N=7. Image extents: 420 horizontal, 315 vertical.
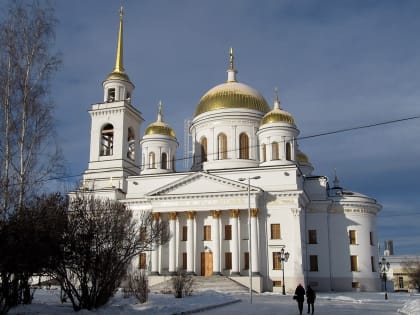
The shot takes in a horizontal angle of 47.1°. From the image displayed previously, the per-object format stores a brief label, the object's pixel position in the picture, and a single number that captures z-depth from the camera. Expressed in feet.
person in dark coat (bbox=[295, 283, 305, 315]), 59.98
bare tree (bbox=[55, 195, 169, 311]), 53.72
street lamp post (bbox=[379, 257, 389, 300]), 111.92
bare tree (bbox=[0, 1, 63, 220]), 59.98
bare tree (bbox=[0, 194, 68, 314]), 43.88
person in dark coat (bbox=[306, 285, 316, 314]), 61.57
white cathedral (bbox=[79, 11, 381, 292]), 123.13
